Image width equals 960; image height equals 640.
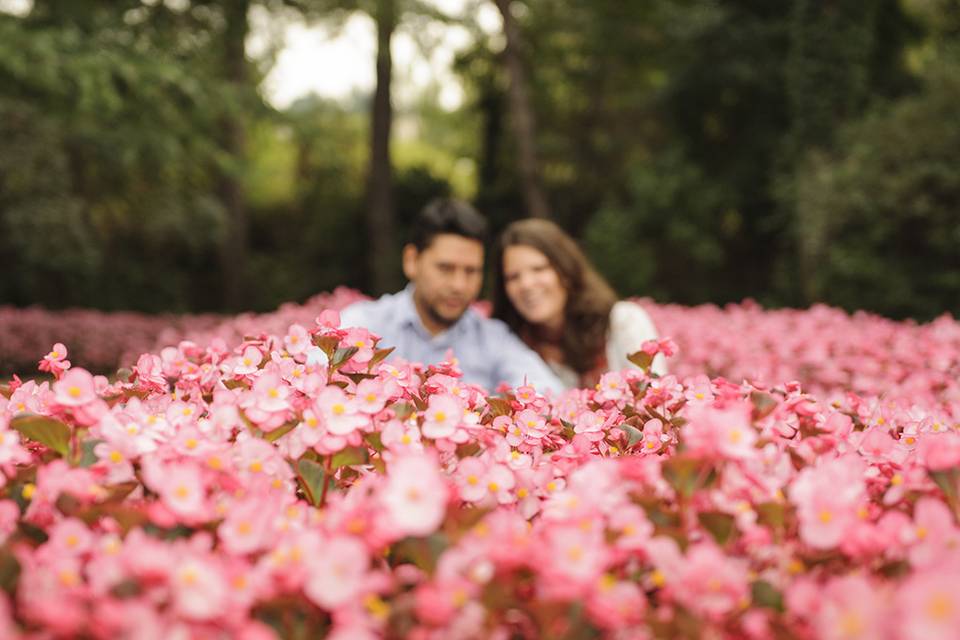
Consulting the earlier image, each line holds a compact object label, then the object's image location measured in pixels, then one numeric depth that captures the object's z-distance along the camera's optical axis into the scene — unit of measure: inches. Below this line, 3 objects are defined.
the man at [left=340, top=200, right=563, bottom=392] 138.3
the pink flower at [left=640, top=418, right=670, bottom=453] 60.5
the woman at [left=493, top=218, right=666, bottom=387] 147.3
